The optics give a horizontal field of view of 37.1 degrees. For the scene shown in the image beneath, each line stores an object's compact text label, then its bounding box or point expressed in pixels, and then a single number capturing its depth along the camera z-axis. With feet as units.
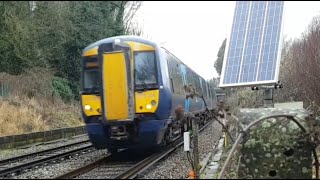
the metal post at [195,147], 31.69
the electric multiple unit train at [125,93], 36.24
